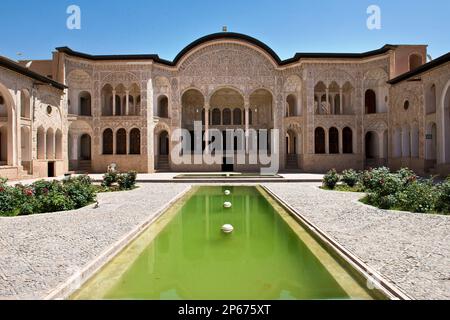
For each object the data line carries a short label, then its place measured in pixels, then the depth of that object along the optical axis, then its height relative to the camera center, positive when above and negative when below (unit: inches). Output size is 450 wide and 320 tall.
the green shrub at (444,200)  349.5 -50.2
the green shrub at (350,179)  583.2 -40.2
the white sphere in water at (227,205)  427.3 -63.7
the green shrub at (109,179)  597.0 -36.0
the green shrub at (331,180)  573.9 -41.1
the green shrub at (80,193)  403.2 -43.0
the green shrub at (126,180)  593.6 -38.3
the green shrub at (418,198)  356.5 -49.4
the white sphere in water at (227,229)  289.6 -65.9
